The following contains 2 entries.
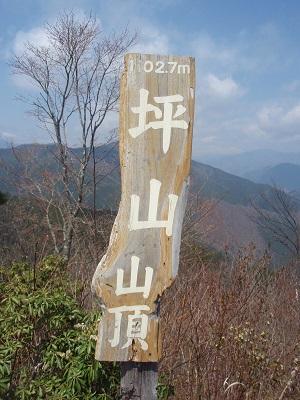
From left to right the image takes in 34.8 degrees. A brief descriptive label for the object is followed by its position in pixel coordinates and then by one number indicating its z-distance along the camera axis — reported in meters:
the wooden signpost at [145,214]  2.21
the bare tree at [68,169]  13.24
